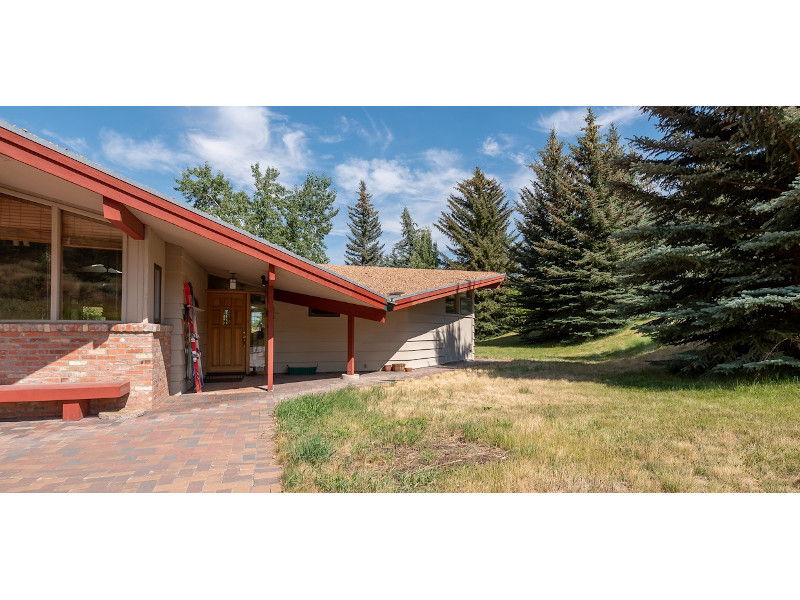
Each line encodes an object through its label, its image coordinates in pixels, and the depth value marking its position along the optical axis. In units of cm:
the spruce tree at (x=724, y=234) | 717
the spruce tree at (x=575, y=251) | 2030
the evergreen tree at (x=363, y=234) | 4519
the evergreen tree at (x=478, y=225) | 2712
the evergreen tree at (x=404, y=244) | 4831
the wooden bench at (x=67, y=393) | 551
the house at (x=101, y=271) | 572
